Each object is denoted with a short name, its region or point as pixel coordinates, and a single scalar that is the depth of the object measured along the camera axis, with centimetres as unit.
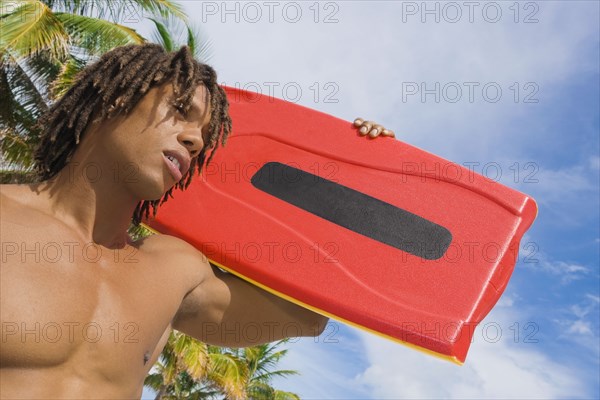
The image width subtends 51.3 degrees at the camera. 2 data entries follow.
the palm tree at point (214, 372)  1255
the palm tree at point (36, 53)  831
